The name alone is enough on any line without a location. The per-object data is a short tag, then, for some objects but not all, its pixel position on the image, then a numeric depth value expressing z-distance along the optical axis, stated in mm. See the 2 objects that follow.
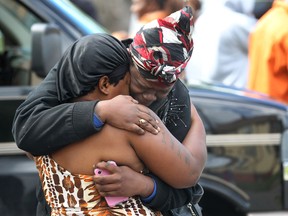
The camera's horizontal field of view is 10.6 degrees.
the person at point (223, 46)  12672
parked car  8838
